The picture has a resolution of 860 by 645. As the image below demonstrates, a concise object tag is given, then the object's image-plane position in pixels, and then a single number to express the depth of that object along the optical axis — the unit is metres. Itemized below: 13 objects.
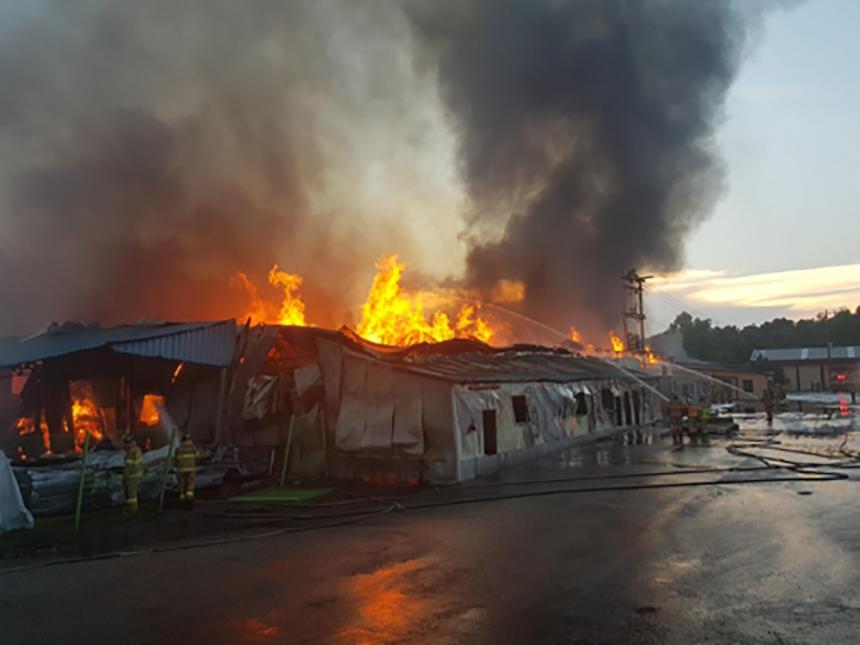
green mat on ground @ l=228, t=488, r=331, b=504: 12.54
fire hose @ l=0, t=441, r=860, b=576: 9.36
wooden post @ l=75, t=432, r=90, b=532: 10.59
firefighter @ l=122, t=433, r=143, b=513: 11.52
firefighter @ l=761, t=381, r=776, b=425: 28.47
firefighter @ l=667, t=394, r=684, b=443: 23.09
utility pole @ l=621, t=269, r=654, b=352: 43.16
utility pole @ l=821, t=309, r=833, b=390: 67.69
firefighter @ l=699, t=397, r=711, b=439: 23.16
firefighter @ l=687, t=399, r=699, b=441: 23.22
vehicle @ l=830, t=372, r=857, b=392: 63.82
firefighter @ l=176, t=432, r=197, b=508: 12.05
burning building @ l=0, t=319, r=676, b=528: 14.20
